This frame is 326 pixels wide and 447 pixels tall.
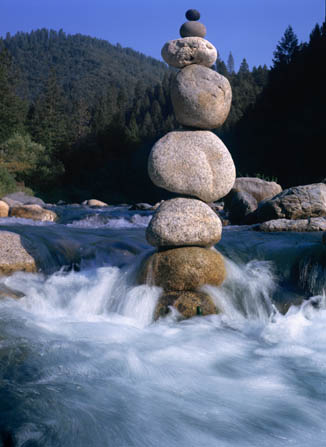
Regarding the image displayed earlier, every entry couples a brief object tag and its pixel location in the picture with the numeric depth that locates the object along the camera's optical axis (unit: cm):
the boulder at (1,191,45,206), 1992
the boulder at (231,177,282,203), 1431
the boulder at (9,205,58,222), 1394
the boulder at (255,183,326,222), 1076
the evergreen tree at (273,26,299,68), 5062
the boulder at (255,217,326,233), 965
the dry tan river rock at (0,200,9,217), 1400
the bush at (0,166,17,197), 2545
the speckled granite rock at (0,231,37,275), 607
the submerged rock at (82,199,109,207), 2543
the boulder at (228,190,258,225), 1279
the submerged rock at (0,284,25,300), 515
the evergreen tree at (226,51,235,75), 12644
